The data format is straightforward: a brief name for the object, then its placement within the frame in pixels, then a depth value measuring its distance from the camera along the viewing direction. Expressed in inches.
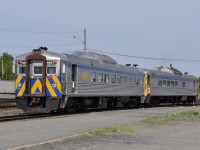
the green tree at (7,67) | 5546.3
